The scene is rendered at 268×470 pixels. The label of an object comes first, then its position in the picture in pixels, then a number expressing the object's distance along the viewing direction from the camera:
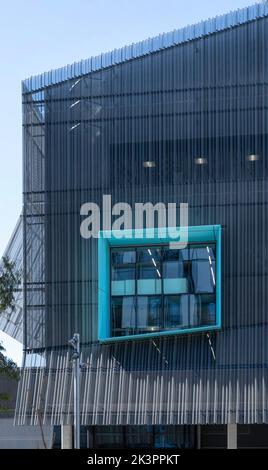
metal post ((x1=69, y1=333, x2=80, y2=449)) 32.16
